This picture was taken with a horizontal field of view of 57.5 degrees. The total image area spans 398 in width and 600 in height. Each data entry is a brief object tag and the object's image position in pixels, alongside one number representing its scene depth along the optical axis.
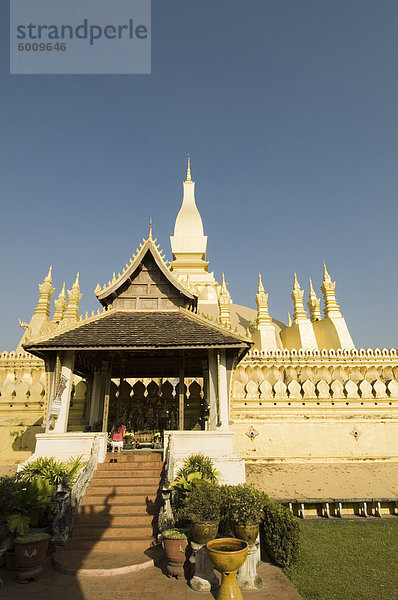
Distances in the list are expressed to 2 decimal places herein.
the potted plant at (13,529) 6.64
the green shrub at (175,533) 6.43
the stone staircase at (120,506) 7.55
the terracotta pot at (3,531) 6.54
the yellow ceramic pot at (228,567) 5.31
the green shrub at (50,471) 8.69
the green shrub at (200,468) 8.86
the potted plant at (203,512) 6.31
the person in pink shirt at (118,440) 11.38
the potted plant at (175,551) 6.29
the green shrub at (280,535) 7.08
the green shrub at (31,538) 6.39
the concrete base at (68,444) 10.54
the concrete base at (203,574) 5.91
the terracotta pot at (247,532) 6.51
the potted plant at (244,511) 6.53
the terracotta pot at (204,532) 6.28
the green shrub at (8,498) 6.88
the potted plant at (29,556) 6.23
